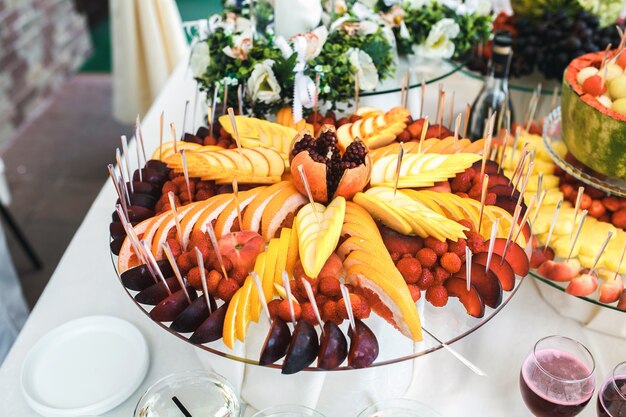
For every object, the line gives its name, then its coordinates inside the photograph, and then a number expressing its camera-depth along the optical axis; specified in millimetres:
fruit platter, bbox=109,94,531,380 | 878
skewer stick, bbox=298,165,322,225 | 973
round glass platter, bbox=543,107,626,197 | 1204
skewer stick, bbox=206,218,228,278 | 879
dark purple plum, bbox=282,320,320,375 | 822
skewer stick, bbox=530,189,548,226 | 1062
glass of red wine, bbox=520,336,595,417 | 896
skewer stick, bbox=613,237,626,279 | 1111
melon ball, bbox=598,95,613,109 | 1255
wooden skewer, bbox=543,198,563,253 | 1095
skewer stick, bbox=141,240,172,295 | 884
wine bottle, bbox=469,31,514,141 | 1570
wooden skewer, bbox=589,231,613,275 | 1004
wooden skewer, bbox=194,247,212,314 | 836
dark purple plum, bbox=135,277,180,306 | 931
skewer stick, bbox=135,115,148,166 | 1177
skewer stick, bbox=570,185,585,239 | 1039
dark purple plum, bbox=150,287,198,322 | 898
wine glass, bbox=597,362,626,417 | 869
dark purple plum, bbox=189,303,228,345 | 870
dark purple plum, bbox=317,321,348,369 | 832
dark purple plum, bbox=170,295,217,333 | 882
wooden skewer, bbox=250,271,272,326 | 808
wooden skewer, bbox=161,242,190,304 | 869
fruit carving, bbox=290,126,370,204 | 1090
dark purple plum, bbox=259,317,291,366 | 838
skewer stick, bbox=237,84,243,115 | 1371
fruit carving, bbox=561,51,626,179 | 1212
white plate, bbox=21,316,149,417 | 1051
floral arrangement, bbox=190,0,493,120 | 1436
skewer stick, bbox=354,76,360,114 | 1391
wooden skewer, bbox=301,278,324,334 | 820
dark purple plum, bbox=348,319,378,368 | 835
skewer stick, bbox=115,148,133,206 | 1077
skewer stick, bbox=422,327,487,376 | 872
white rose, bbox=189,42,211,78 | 1536
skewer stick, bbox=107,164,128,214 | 1048
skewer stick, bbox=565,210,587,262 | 1093
